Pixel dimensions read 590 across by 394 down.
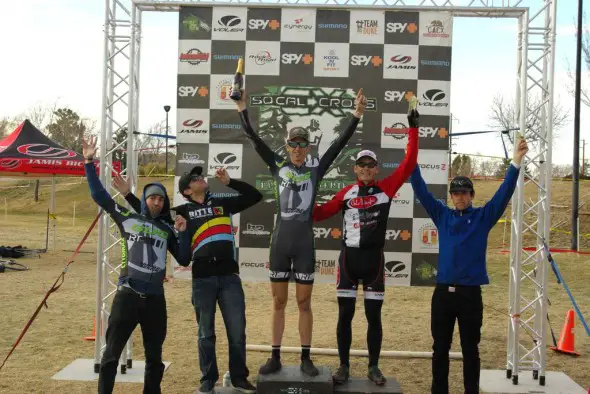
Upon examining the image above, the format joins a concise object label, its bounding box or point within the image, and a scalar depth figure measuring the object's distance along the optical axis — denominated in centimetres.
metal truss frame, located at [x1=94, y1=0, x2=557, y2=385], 550
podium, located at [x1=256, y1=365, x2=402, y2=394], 416
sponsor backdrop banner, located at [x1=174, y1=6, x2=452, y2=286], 589
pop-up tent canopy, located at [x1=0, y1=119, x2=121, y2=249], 1298
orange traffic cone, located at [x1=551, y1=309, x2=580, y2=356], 660
